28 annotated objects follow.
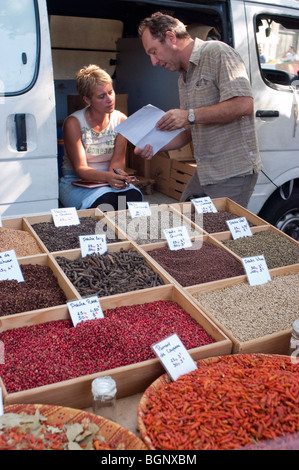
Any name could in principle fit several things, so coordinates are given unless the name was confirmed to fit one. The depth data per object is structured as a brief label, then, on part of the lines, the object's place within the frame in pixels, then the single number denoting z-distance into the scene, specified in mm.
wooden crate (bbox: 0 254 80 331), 1844
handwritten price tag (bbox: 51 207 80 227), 2816
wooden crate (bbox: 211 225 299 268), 2811
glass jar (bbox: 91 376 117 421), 1370
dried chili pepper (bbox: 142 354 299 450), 1292
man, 2784
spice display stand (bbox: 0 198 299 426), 1492
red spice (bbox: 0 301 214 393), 1573
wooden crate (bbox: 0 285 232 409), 1456
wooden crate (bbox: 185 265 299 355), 1741
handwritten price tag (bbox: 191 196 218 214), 3088
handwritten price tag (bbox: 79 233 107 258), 2453
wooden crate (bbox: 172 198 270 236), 3072
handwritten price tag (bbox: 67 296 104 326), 1868
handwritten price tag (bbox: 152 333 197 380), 1562
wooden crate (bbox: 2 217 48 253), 2789
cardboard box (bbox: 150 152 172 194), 4809
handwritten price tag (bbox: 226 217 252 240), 2850
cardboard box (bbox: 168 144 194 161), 4730
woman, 3369
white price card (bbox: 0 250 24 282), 2193
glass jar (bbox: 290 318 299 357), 1665
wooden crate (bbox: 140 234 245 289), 2351
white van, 2666
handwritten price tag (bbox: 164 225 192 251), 2617
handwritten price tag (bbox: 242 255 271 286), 2309
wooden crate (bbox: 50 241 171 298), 2257
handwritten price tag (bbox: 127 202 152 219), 2918
